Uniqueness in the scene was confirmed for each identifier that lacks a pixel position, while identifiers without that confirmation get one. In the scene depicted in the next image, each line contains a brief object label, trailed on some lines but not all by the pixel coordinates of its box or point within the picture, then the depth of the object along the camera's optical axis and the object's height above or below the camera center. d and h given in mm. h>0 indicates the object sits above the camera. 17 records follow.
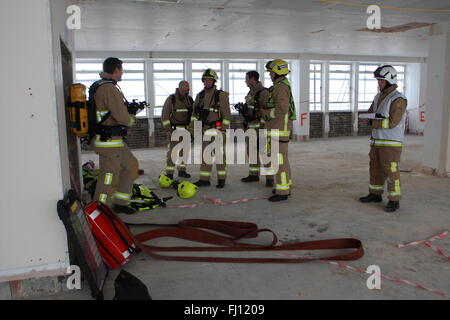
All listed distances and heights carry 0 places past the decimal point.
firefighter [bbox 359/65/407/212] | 4230 -241
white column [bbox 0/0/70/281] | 2309 -209
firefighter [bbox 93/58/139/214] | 3771 -198
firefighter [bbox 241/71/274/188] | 5645 +90
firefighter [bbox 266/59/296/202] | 4707 -101
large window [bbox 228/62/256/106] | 12802 +1087
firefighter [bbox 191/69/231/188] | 5641 -14
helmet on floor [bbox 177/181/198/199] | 5133 -1111
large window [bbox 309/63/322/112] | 13672 +816
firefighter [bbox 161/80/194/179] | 6129 -4
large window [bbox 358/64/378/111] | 14406 +873
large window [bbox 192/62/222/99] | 12266 +1354
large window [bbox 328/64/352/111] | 14045 +861
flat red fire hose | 3006 -1199
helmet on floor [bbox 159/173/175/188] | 5809 -1118
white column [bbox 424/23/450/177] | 6180 +82
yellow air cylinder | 3105 +30
